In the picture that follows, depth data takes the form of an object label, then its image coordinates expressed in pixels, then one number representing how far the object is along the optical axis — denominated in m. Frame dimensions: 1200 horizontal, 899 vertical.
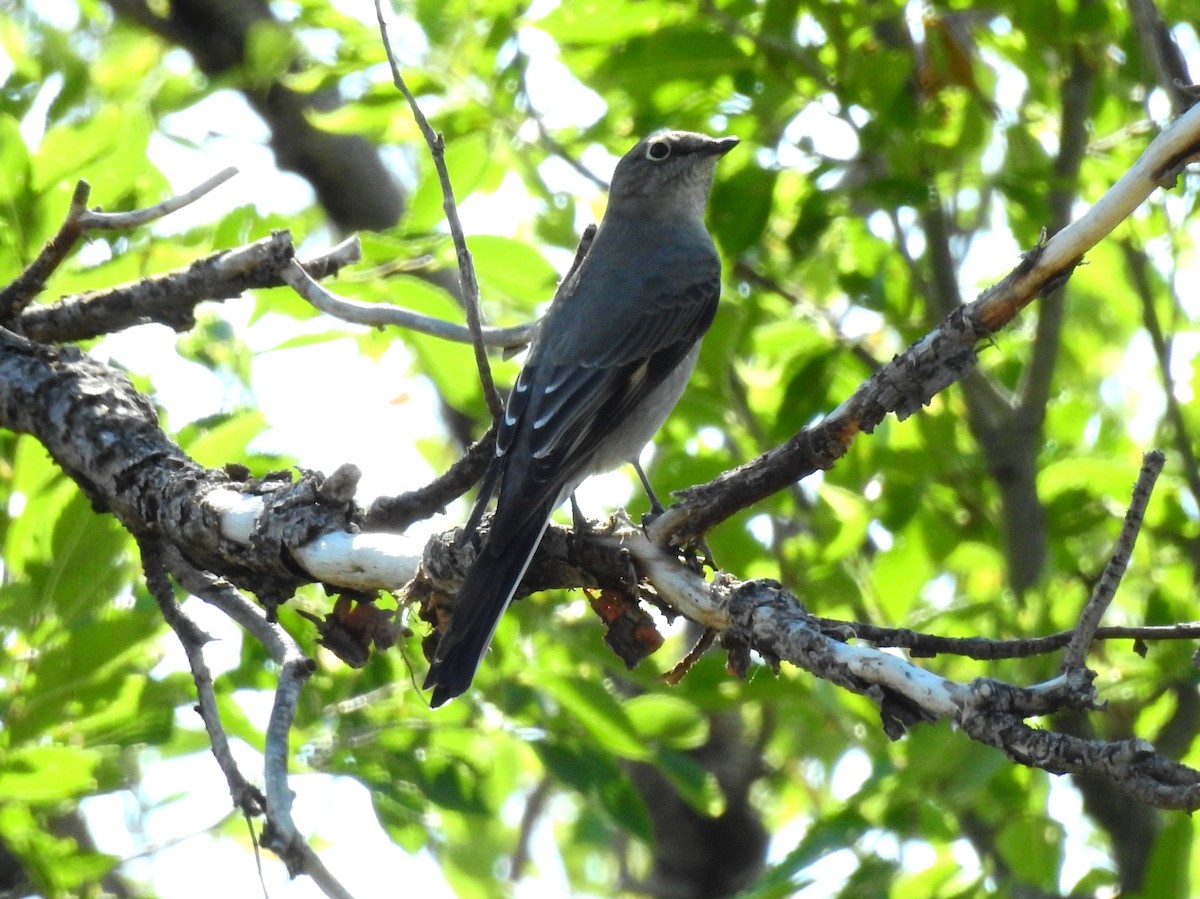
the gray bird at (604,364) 6.34
